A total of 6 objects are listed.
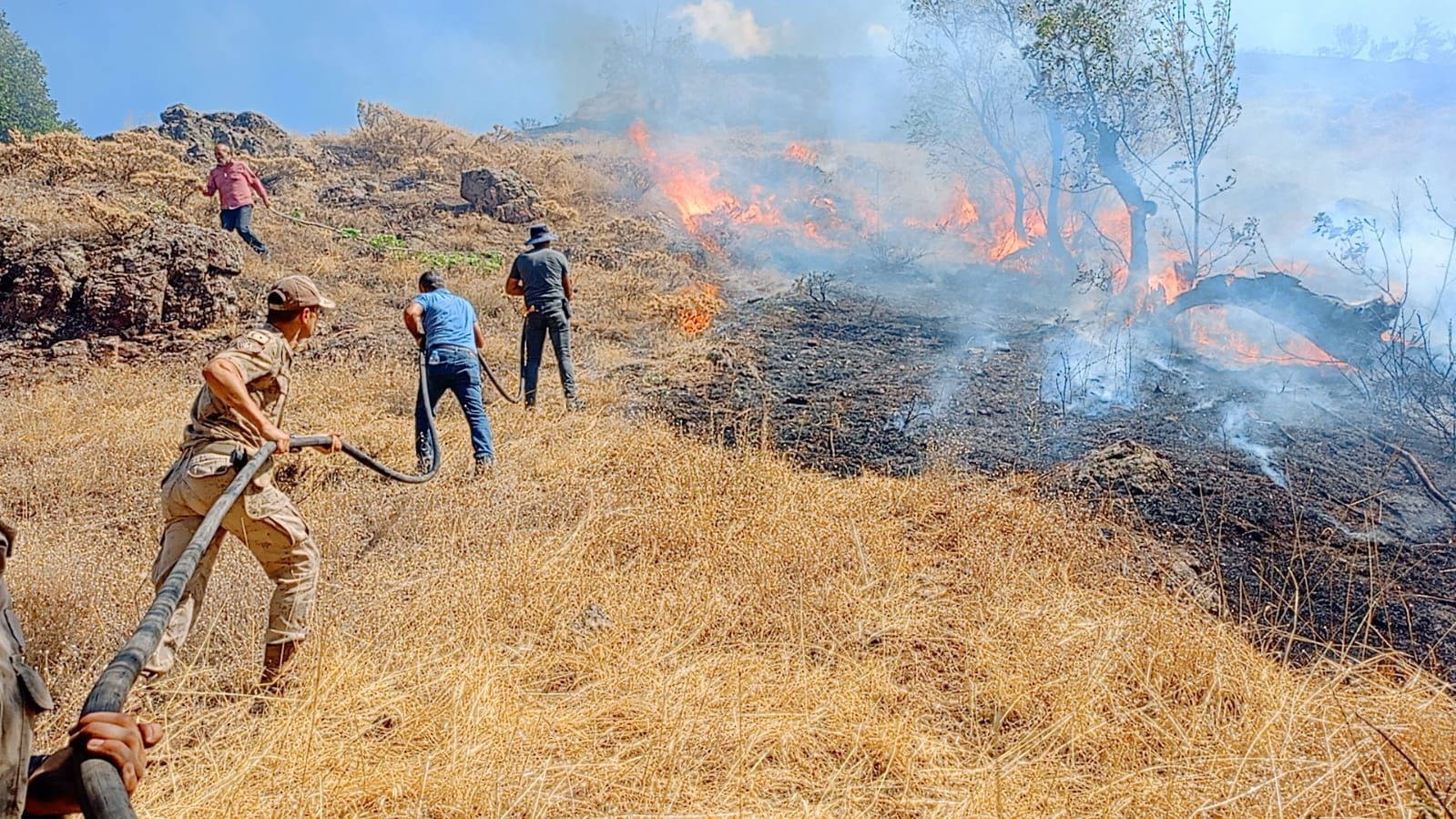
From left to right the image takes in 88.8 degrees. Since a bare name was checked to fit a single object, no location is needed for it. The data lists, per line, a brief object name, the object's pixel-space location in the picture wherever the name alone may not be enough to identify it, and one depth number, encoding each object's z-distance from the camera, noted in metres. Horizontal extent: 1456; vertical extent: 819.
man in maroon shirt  10.71
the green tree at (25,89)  26.16
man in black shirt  7.25
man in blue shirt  5.74
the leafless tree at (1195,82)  11.14
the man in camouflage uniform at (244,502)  3.00
